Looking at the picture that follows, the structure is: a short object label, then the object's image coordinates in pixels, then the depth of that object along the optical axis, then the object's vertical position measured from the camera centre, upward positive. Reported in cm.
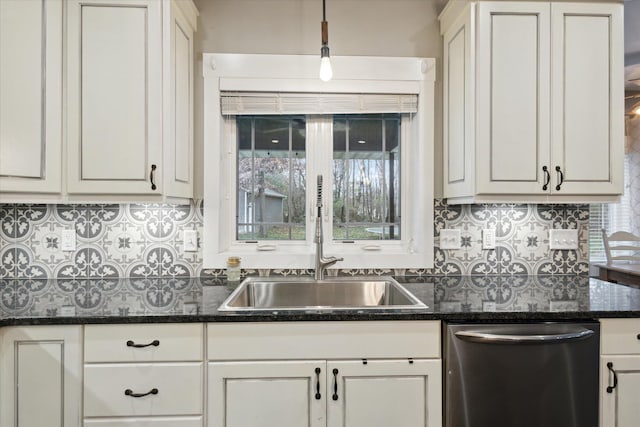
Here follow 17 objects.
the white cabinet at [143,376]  139 -61
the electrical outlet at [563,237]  209 -13
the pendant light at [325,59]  155 +64
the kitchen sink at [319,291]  191 -41
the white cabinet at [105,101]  161 +49
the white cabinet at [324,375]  141 -62
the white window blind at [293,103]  201 +59
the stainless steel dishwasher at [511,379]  140 -62
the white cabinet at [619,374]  146 -63
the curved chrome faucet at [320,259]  191 -24
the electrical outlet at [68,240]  197 -15
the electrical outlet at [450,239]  208 -14
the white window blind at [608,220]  433 -7
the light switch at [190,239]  202 -15
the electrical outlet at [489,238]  209 -14
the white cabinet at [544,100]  172 +53
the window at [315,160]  201 +30
